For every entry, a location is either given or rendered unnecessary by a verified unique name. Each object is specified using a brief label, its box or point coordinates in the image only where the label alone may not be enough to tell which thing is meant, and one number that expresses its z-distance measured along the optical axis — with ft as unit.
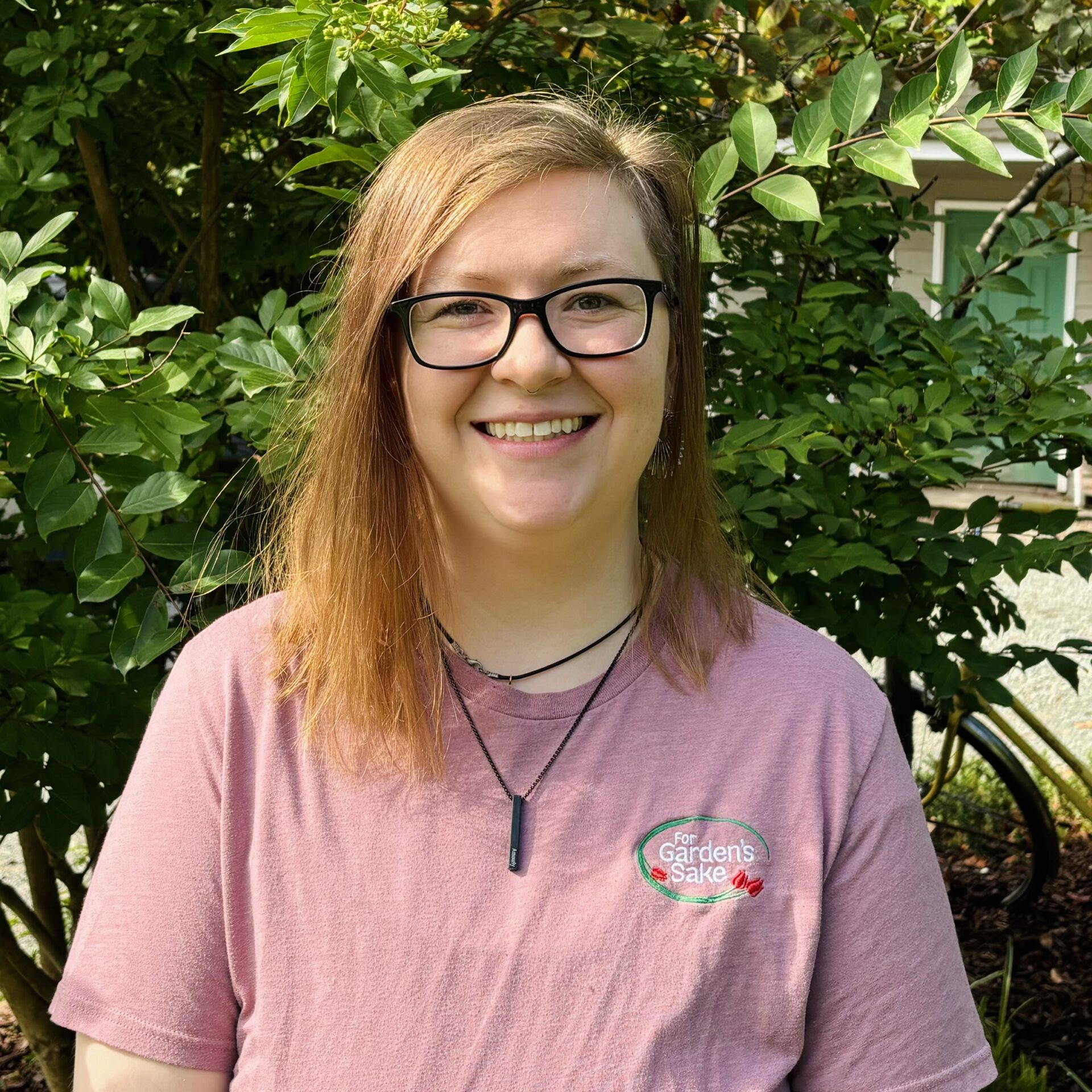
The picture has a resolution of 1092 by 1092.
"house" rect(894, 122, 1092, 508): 31.96
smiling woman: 4.34
